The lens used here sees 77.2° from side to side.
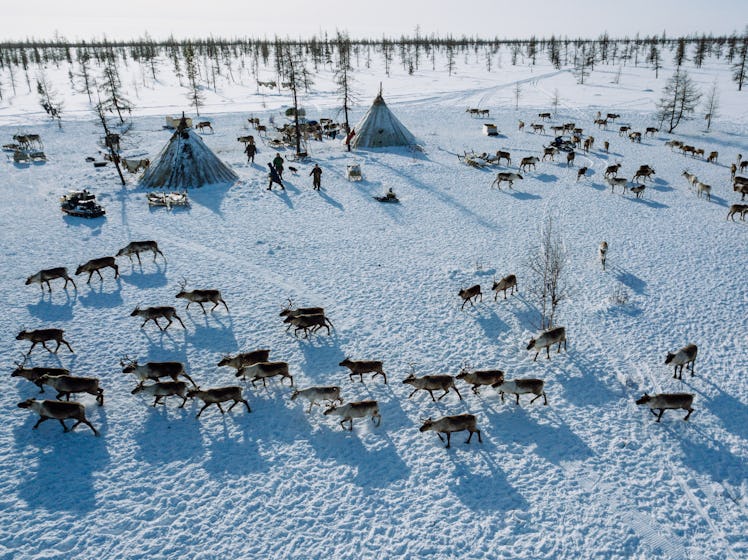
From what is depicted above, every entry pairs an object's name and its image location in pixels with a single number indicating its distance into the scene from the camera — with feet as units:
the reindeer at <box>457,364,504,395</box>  39.24
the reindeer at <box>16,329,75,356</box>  42.63
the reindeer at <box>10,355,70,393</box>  38.60
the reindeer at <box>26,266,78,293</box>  54.08
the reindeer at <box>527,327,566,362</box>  43.47
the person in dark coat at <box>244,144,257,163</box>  106.29
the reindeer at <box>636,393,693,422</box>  36.06
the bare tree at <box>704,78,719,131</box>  154.41
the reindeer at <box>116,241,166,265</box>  61.00
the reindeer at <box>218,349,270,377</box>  40.78
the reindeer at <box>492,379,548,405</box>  37.81
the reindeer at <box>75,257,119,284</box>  56.29
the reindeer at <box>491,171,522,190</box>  93.40
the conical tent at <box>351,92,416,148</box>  126.31
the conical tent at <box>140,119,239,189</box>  92.32
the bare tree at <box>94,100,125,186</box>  90.02
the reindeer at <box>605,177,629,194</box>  90.21
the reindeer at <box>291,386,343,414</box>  37.32
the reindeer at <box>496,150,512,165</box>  109.46
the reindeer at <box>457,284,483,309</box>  52.03
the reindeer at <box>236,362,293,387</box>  39.45
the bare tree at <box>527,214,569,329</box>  47.93
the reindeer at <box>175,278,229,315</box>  50.29
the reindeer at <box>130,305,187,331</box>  46.80
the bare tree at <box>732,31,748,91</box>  226.05
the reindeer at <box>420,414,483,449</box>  34.24
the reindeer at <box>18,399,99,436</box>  34.37
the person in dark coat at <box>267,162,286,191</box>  90.79
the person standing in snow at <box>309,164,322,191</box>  90.07
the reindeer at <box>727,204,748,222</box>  76.59
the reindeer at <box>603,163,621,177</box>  96.43
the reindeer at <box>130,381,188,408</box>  37.11
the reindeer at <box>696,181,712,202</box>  86.79
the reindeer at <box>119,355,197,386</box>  38.96
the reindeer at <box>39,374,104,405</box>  36.76
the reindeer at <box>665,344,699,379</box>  40.91
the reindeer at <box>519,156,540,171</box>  105.09
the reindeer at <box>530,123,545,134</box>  144.36
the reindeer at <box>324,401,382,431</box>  35.81
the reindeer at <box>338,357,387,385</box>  40.24
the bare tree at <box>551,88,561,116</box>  182.38
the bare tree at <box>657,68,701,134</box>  149.07
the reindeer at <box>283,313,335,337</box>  46.29
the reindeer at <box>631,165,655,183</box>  94.79
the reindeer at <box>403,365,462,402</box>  38.40
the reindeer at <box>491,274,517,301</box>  53.42
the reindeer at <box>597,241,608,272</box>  60.83
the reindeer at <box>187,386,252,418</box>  36.40
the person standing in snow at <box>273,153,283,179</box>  93.40
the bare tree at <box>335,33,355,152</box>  124.88
